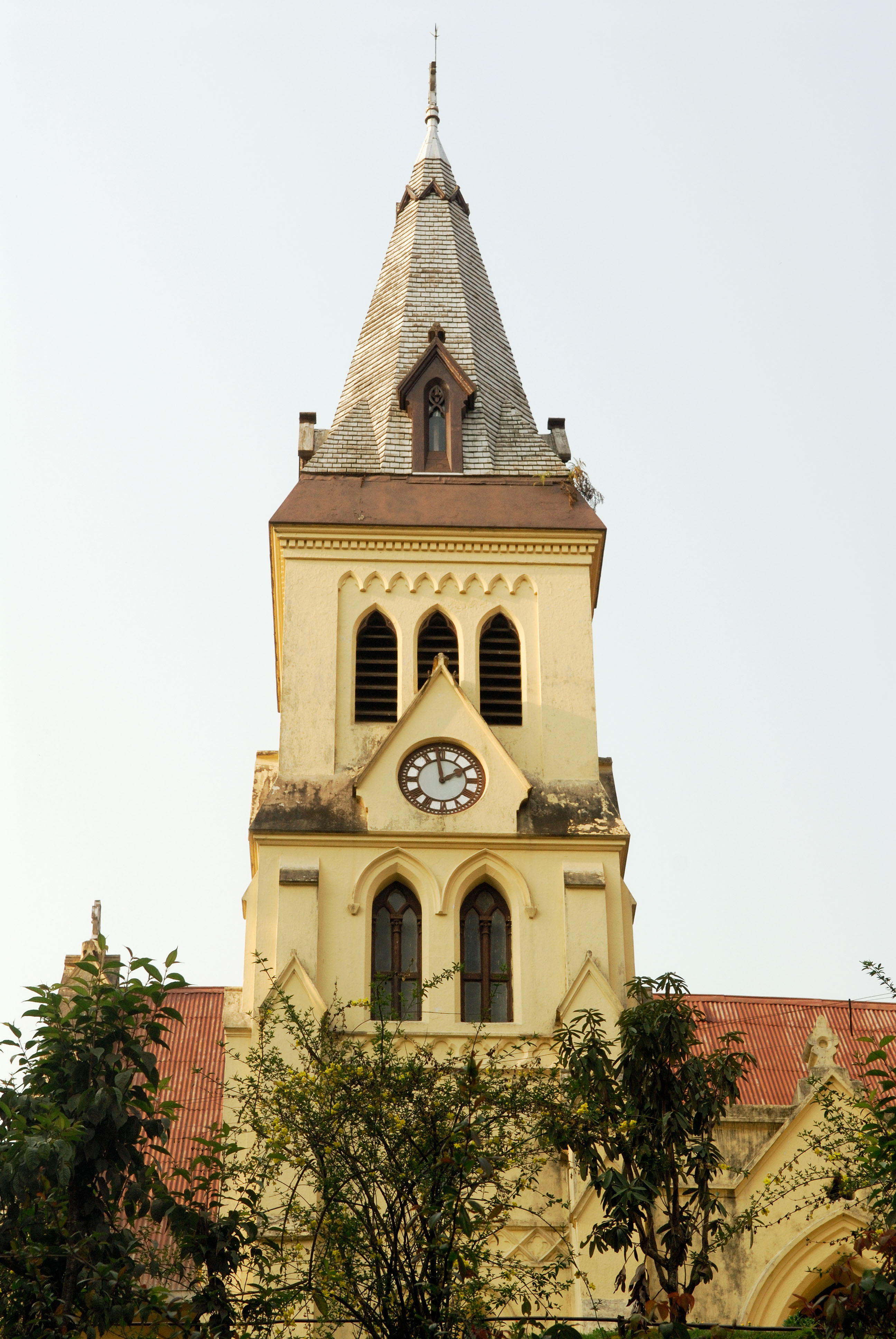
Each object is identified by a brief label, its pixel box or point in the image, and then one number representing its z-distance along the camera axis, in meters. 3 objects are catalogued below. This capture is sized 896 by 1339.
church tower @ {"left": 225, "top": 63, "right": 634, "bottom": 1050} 29.20
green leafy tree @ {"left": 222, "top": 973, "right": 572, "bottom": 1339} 17.12
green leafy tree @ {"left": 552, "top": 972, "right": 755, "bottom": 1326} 19.19
